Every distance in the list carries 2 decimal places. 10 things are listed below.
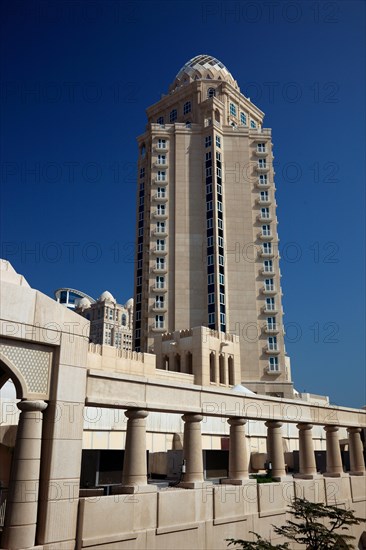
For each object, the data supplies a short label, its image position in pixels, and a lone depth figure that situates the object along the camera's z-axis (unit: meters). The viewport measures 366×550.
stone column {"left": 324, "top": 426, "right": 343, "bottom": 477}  29.00
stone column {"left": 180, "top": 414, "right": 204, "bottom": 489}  20.22
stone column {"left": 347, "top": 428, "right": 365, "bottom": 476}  31.30
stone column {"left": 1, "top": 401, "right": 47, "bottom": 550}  14.39
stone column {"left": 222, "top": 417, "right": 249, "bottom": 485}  22.48
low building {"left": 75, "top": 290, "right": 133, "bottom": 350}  189.75
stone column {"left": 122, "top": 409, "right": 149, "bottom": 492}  18.00
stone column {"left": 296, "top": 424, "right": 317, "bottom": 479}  27.20
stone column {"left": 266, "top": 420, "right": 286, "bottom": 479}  25.08
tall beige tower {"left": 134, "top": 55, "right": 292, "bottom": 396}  81.19
